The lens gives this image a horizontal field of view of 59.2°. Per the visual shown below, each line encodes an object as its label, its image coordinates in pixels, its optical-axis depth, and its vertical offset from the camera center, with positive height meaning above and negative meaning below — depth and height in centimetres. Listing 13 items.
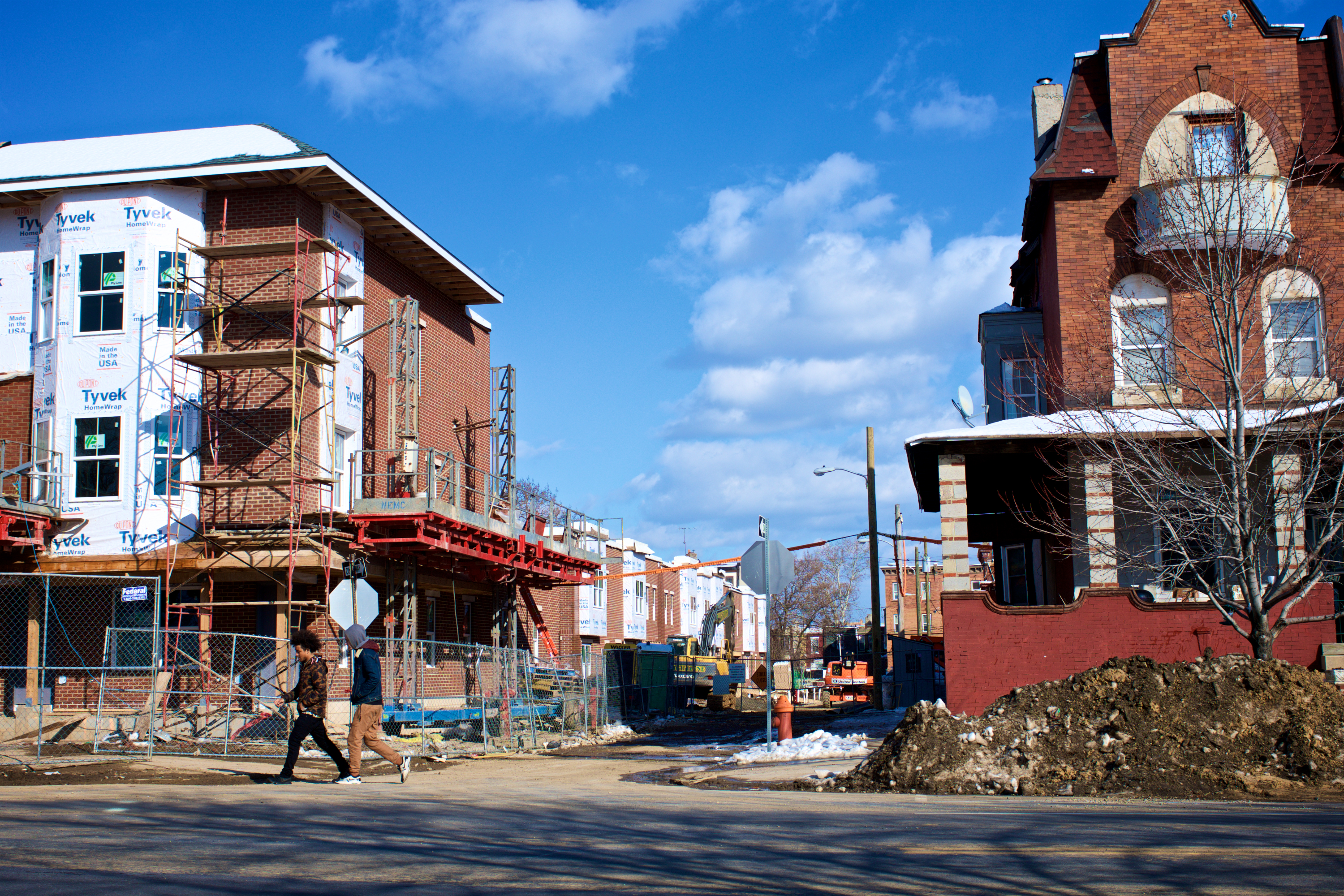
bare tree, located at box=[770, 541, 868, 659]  8794 -112
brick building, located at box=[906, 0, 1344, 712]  1814 +426
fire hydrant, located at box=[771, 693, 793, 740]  1841 -202
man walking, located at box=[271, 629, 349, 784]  1370 -121
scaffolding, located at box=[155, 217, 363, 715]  2398 +403
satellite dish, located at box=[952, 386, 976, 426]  2520 +382
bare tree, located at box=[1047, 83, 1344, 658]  1673 +332
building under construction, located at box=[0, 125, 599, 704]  2423 +439
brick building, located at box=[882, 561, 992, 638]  4838 -76
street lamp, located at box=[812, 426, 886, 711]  3366 -39
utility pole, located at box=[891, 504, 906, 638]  4572 +114
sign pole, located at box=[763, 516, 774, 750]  1723 +83
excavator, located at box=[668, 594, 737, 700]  4759 -286
